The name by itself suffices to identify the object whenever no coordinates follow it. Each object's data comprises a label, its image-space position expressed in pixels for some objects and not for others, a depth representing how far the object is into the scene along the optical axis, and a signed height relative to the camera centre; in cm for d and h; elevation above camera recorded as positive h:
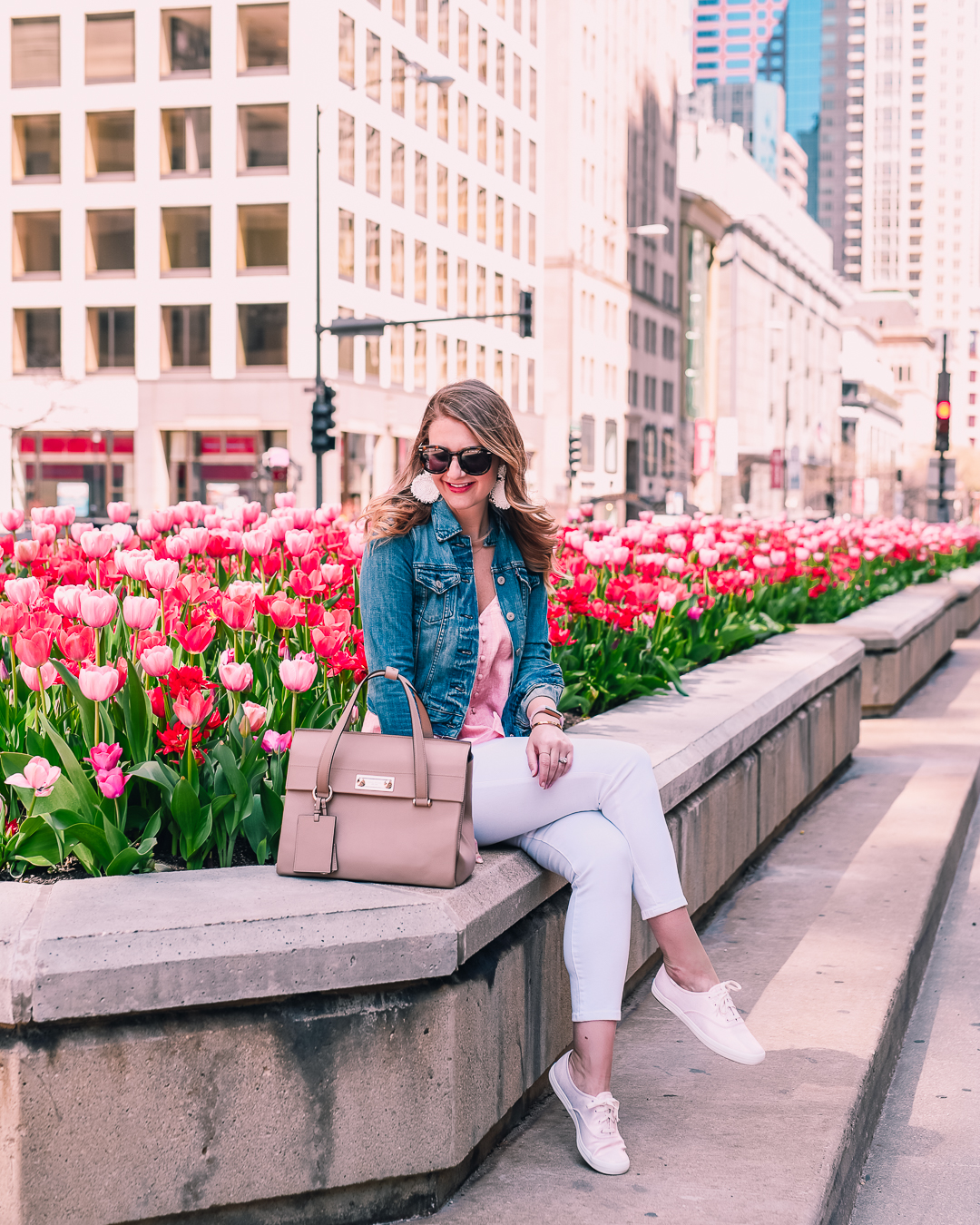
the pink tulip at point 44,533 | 641 -10
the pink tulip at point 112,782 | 337 -59
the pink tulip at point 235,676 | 373 -40
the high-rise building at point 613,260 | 7212 +1268
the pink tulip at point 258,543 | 581 -13
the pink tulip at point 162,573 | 466 -19
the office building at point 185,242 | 4569 +787
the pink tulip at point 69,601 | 415 -24
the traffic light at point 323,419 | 3109 +178
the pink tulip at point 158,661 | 367 -36
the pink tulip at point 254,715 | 377 -49
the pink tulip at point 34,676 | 386 -42
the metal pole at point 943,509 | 2924 +4
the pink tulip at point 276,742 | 374 -56
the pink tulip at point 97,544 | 556 -13
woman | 362 -53
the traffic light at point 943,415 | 2786 +171
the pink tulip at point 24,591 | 457 -24
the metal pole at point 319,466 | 3054 +83
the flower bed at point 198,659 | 355 -45
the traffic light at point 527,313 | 3331 +417
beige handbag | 326 -62
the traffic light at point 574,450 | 5416 +204
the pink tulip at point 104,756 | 335 -53
